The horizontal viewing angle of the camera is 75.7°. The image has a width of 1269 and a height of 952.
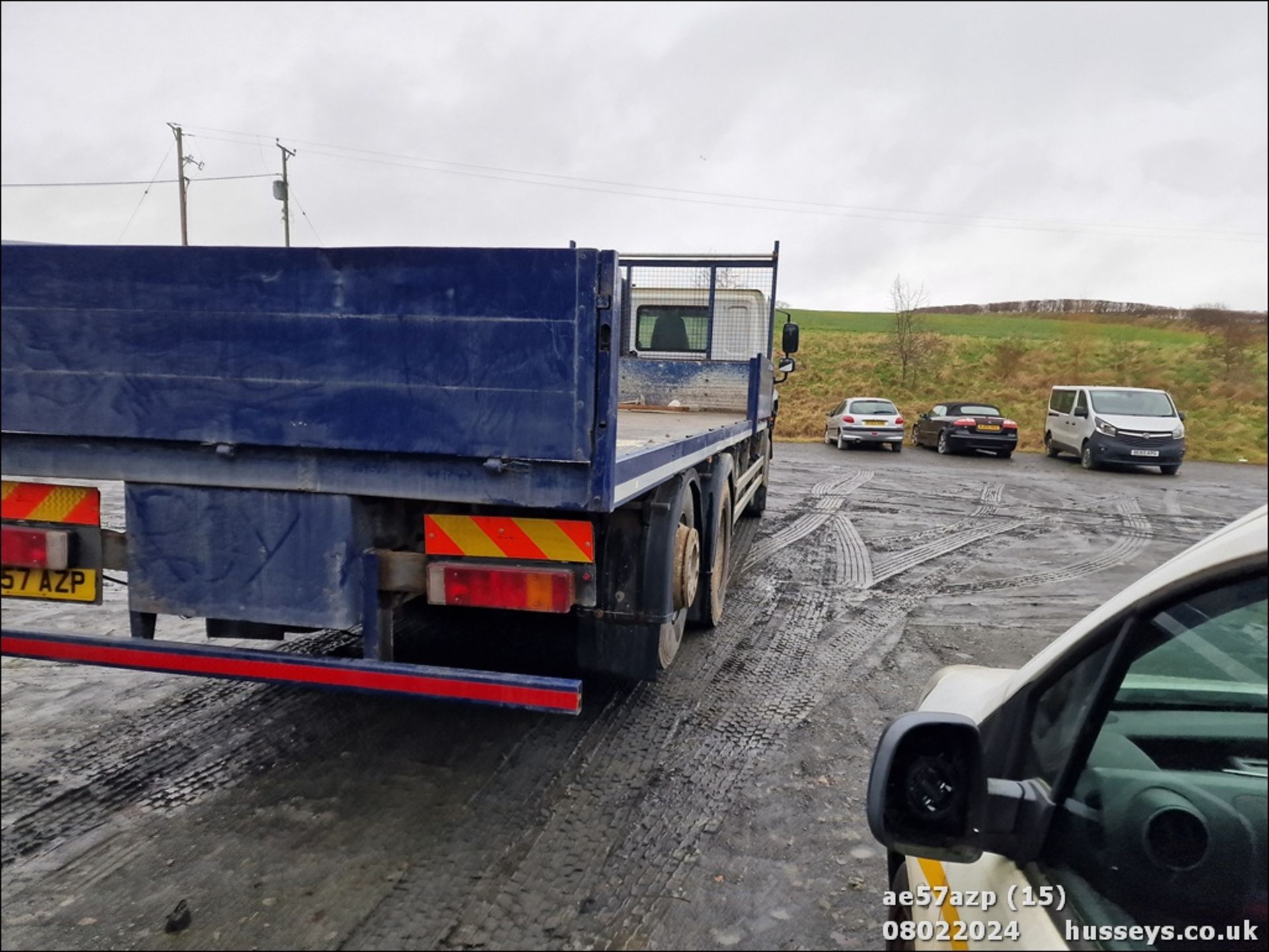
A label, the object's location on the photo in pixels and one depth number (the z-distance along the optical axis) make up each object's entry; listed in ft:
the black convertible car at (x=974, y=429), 67.36
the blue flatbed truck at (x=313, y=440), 8.71
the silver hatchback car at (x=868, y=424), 73.46
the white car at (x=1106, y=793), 4.56
